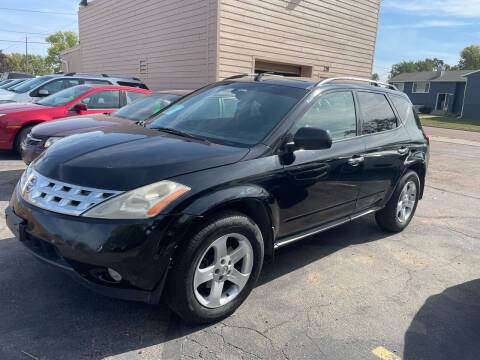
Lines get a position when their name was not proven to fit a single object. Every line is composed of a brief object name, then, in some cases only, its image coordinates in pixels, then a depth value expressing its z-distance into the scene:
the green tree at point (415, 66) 110.81
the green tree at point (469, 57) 87.16
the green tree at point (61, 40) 84.56
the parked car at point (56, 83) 9.82
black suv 2.30
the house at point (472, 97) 41.06
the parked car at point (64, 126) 5.23
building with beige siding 11.15
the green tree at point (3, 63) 67.44
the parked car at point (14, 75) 24.73
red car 6.94
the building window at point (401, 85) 54.92
